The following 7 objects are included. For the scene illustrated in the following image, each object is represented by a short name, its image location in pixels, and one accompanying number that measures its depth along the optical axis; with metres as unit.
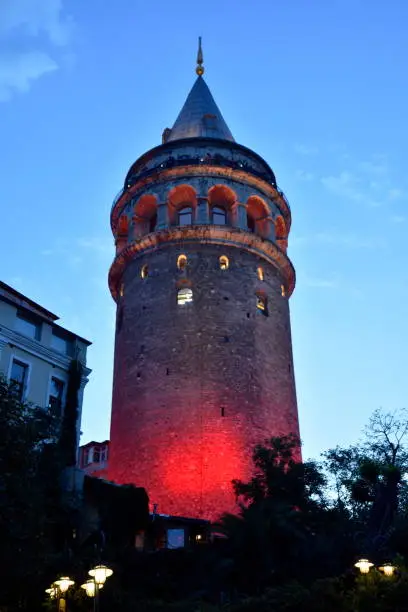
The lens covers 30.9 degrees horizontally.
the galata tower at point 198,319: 33.06
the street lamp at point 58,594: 16.05
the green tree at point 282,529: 23.20
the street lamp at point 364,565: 17.01
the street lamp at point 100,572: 13.97
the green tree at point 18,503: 15.60
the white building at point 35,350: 25.58
